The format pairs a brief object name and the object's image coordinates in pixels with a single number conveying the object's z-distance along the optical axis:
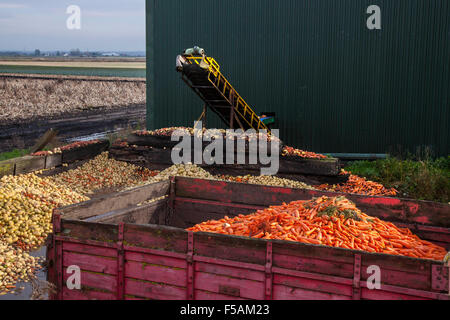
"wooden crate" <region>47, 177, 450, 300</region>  5.22
